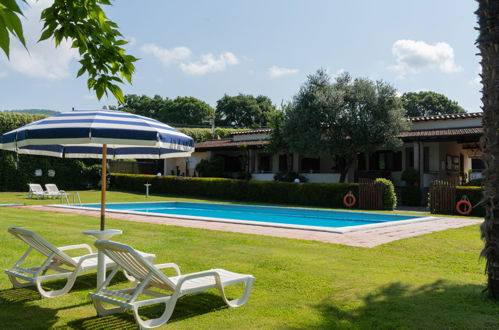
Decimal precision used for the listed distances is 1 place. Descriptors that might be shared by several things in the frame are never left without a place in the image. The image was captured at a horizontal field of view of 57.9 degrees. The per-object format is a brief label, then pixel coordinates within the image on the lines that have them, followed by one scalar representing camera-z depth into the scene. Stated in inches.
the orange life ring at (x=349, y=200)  800.9
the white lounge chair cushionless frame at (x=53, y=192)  853.3
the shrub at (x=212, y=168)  1246.9
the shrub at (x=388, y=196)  759.1
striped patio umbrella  196.7
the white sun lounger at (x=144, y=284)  157.0
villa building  927.0
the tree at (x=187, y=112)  3019.2
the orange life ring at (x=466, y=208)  676.7
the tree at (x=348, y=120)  908.0
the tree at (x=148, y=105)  3240.7
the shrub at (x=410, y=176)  887.7
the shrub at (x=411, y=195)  863.1
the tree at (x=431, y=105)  2623.0
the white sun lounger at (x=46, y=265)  195.0
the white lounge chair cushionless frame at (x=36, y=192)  877.2
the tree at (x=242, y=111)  3006.9
